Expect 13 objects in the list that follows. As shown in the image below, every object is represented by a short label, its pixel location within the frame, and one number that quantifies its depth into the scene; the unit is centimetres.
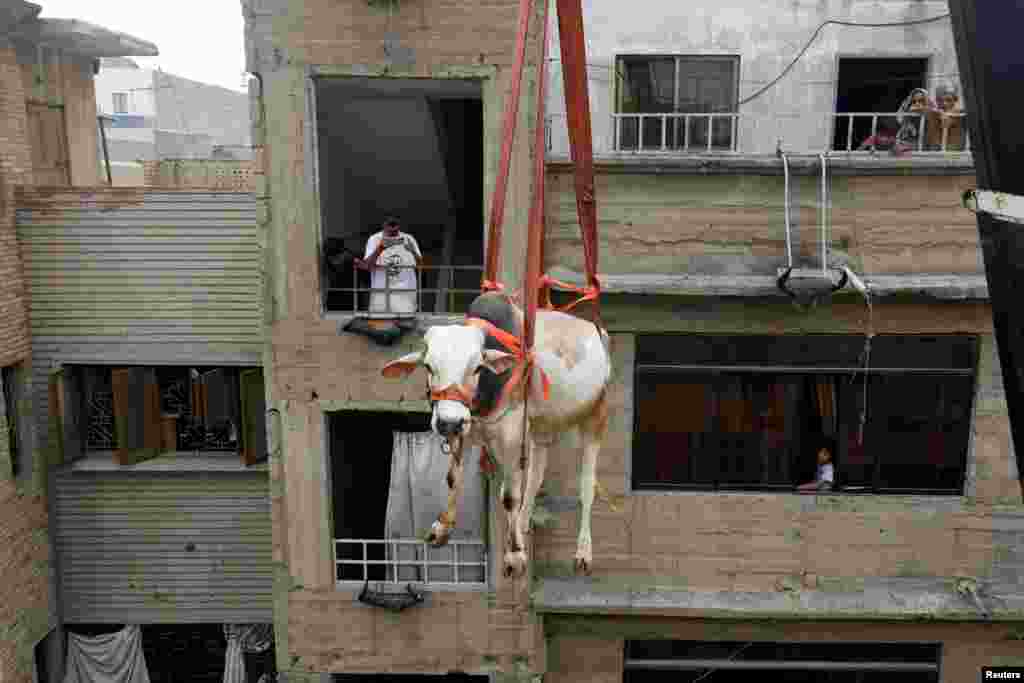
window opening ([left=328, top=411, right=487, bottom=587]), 1212
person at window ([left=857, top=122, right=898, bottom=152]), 1176
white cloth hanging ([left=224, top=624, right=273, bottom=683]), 1567
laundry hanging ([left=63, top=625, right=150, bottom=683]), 1571
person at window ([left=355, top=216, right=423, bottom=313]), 1120
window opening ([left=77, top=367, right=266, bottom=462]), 1534
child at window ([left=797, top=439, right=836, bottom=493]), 1245
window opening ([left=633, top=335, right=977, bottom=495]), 1228
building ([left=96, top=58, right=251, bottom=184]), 4025
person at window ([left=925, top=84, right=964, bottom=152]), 1194
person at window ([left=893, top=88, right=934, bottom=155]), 1148
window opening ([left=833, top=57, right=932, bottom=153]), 1480
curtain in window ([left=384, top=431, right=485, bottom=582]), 1216
